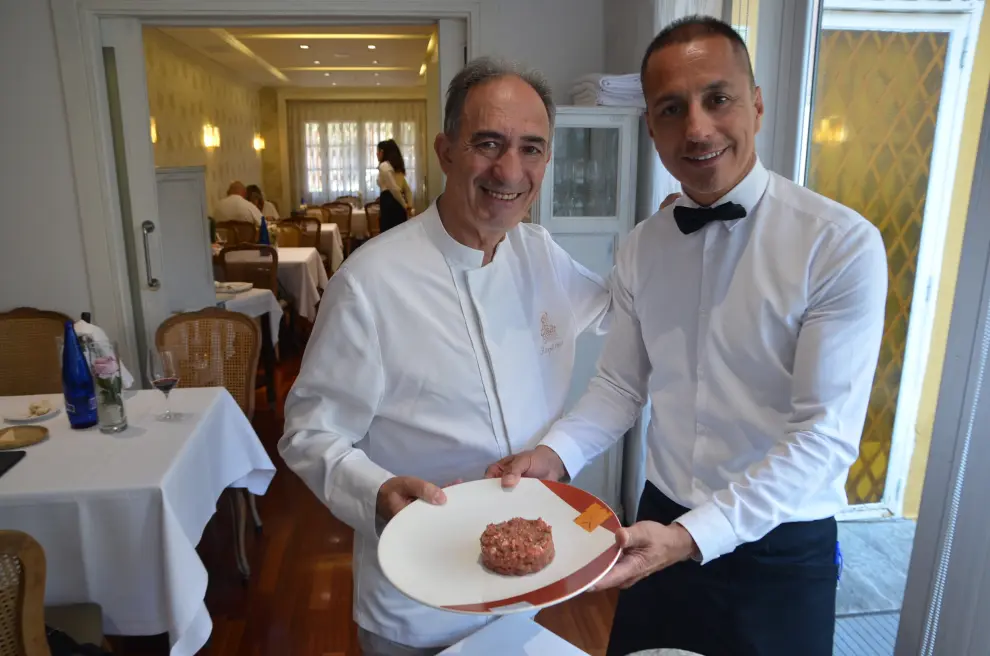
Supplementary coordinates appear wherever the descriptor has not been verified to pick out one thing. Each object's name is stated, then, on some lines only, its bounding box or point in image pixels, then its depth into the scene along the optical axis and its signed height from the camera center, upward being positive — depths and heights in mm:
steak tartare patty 941 -508
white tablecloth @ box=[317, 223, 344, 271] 7555 -769
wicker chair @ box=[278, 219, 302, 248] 6941 -608
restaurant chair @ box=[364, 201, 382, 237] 10367 -638
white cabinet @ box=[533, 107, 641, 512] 2641 -57
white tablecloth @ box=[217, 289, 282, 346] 4133 -793
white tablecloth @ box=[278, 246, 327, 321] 5480 -848
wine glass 2137 -606
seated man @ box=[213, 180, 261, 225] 6938 -366
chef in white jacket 1146 -310
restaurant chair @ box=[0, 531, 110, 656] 1272 -780
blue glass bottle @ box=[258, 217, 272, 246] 5496 -483
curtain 13047 +604
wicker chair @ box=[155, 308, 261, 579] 2973 -733
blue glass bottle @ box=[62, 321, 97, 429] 2062 -653
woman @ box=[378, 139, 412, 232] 6684 -209
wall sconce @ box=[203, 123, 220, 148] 8852 +489
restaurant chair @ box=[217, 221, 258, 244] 6746 -559
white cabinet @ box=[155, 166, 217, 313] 3572 -342
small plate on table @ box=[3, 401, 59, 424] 2195 -768
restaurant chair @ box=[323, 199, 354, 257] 9729 -623
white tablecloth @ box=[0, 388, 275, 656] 1733 -903
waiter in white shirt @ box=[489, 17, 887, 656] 1003 -313
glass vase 2064 -641
